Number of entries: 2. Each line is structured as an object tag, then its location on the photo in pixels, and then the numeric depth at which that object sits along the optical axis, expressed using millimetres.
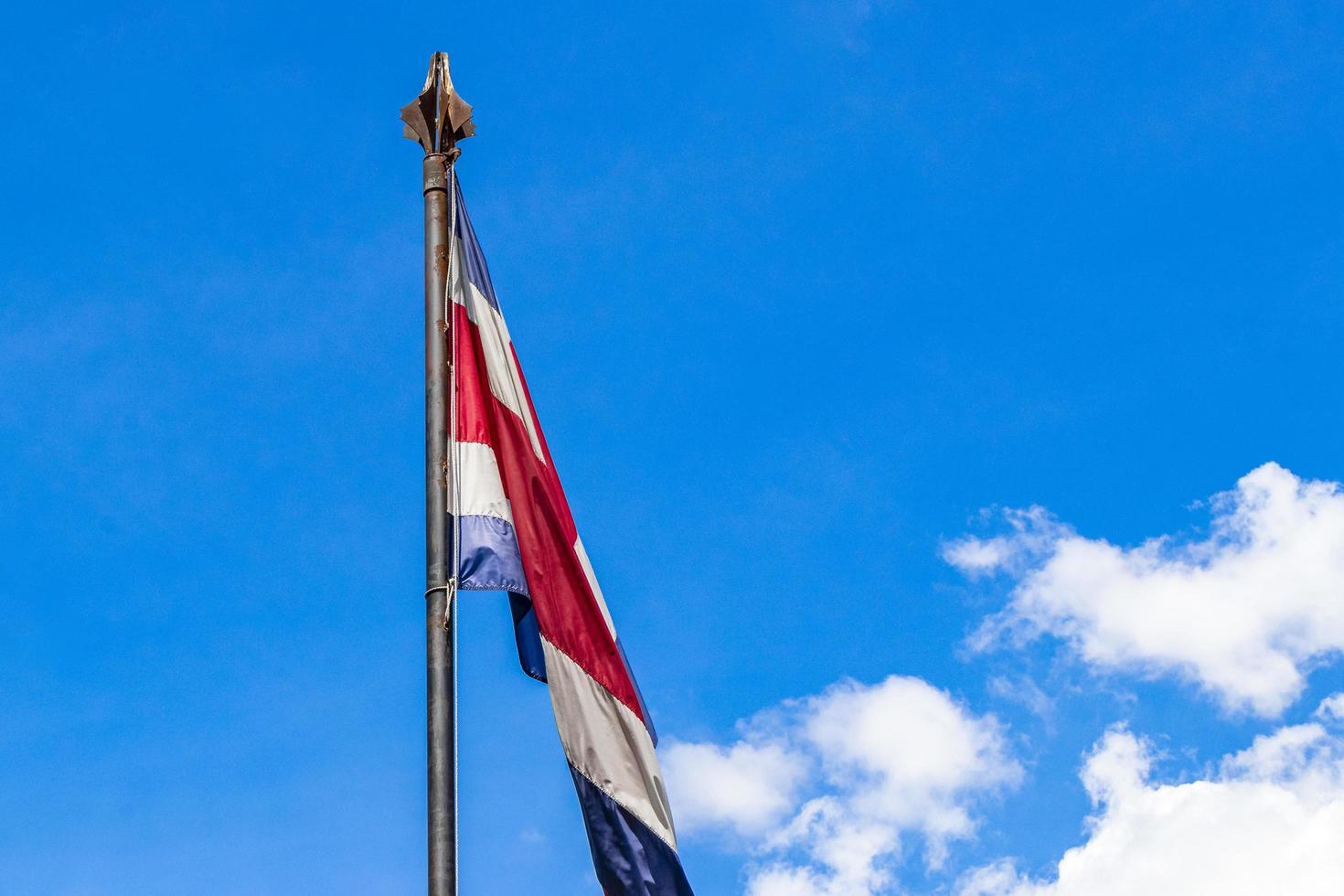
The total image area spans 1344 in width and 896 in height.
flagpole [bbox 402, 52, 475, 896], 10922
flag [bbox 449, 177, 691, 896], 12445
